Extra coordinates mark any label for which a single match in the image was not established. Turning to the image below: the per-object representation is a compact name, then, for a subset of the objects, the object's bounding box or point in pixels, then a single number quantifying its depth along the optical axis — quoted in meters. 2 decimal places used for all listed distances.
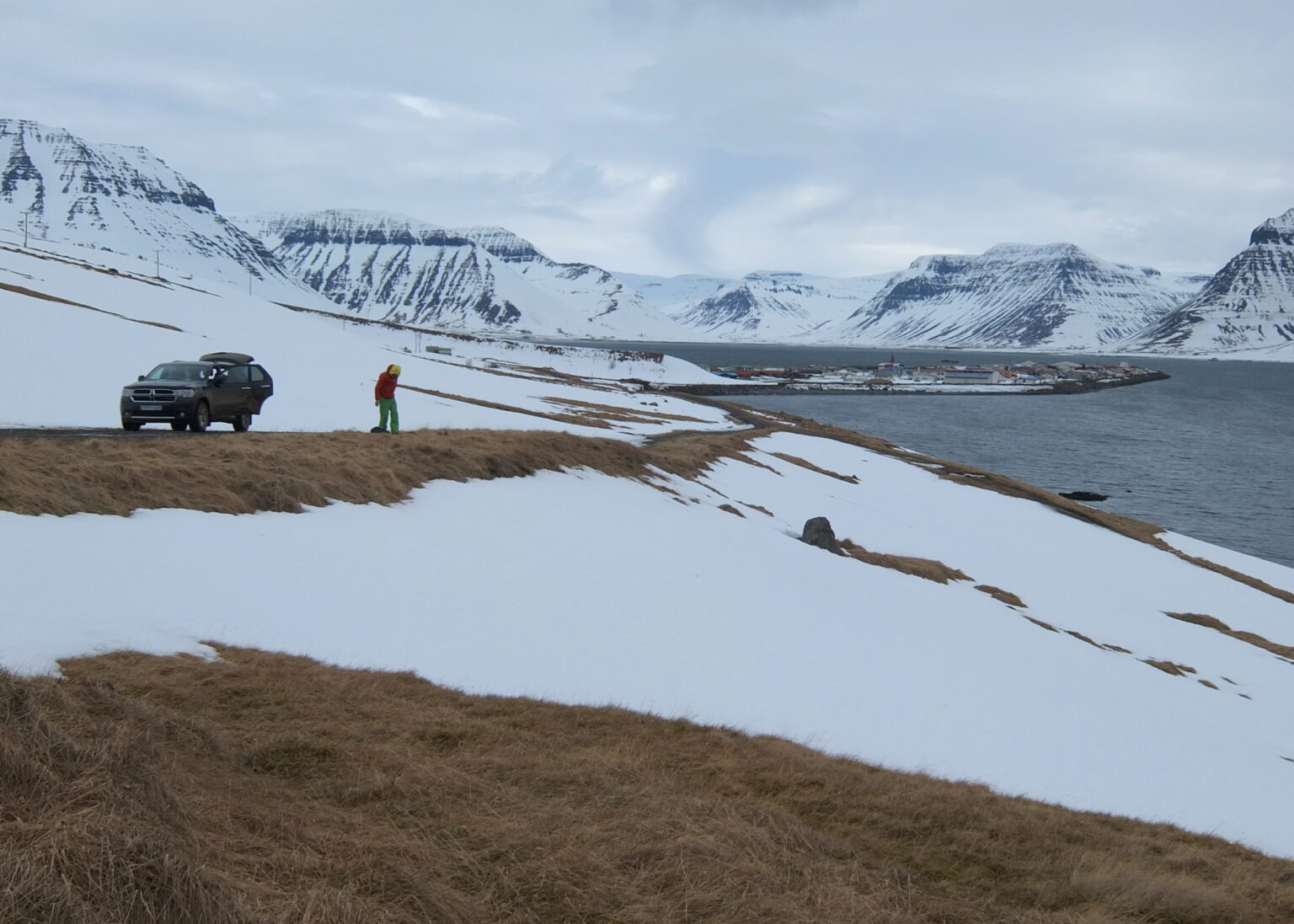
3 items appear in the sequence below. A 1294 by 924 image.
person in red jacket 26.53
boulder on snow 29.00
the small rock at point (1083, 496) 61.53
